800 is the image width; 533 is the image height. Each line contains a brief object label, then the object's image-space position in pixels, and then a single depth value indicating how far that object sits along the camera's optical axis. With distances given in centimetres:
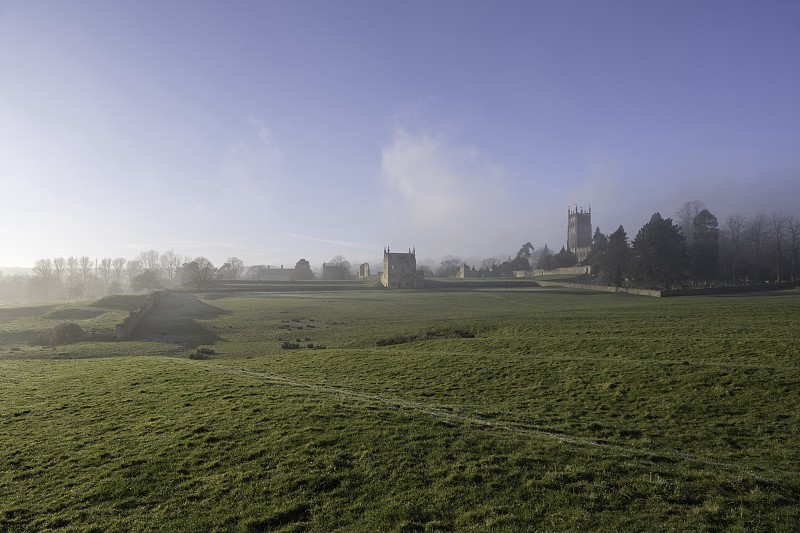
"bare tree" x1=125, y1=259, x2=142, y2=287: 15623
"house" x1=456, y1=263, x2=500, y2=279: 15575
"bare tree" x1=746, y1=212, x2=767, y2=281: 7205
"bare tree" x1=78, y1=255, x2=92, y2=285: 14731
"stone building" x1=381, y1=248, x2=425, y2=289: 10688
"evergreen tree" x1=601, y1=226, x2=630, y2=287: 7350
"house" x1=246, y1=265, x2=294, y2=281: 17225
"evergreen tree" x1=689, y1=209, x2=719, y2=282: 7050
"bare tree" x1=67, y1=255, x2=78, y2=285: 14262
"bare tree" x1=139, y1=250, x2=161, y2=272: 17204
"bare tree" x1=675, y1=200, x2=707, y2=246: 11242
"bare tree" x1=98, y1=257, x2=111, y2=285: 15885
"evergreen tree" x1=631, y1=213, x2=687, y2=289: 6594
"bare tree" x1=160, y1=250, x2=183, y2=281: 17262
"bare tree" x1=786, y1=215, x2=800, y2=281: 7138
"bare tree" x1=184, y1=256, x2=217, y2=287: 10044
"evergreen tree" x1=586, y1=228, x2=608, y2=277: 10159
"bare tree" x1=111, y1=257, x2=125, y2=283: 16612
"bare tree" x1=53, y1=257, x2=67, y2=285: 13008
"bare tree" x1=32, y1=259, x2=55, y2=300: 11305
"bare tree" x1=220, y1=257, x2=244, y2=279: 16070
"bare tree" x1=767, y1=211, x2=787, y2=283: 8989
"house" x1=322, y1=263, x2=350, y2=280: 15354
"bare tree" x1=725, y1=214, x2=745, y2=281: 7744
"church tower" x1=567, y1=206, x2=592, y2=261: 16700
